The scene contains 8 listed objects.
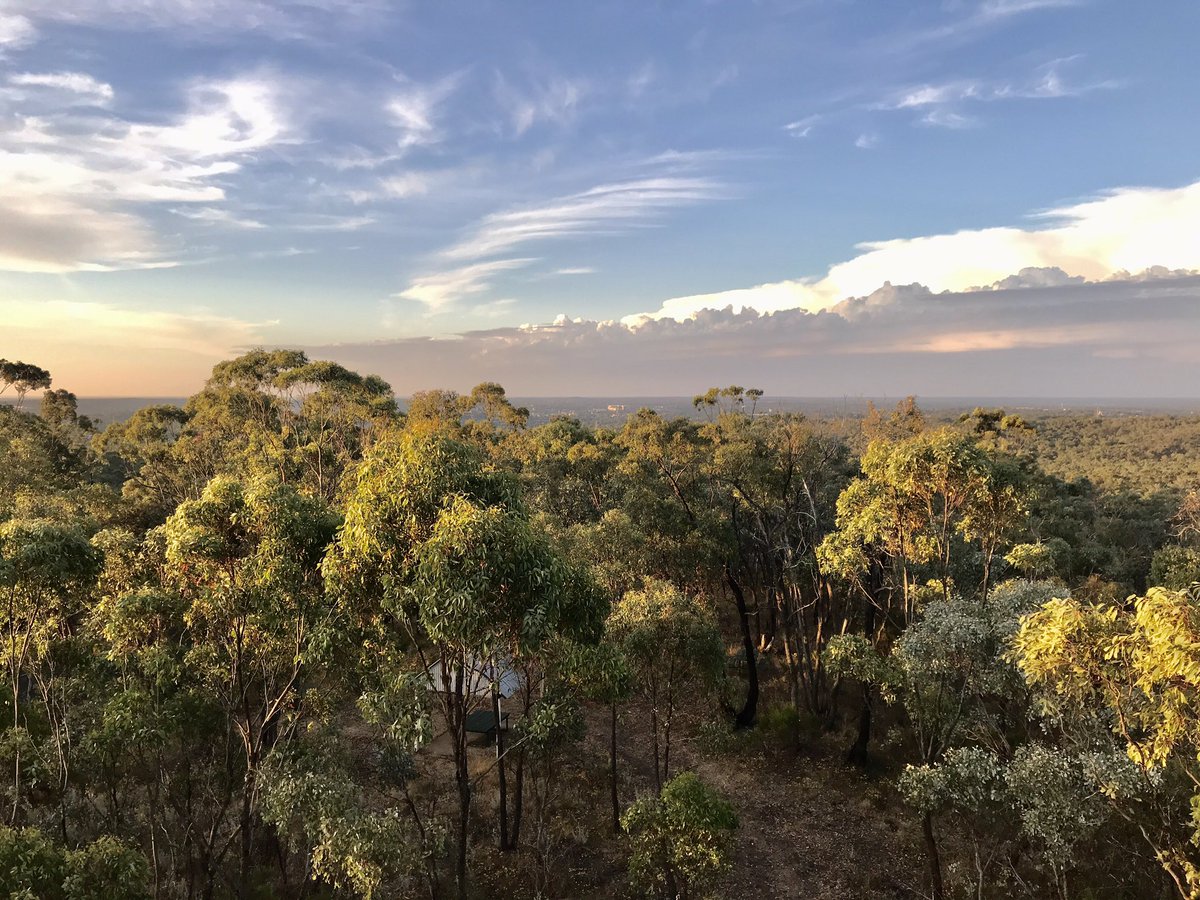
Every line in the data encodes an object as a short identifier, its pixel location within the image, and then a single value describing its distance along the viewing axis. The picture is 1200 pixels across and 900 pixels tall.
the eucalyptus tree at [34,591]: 9.62
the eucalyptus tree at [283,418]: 31.89
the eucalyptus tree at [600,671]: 10.75
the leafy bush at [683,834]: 10.50
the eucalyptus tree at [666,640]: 14.50
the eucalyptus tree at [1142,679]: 6.51
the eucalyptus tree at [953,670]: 11.95
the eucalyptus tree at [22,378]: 38.65
